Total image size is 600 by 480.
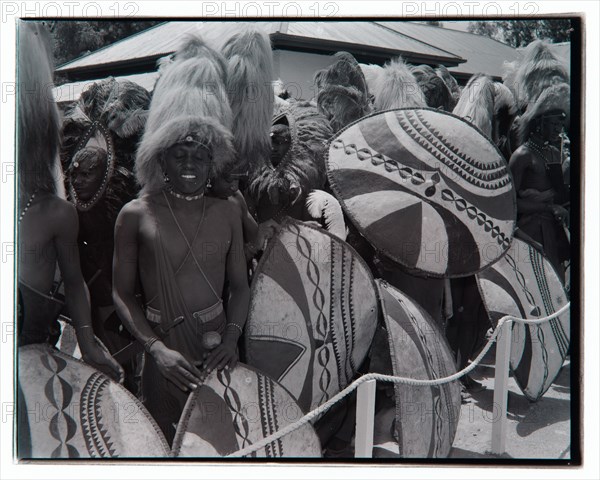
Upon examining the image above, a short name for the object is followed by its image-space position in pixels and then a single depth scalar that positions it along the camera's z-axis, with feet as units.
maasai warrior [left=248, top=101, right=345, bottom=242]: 10.54
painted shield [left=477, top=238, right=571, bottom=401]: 12.48
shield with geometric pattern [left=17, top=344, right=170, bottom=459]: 10.12
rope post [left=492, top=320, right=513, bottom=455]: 11.80
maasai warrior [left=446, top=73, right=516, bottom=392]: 11.63
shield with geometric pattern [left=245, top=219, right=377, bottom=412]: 10.57
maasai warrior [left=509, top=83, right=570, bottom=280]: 12.09
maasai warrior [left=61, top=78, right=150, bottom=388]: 10.07
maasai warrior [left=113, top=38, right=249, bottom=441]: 9.89
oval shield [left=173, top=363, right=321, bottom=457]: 10.09
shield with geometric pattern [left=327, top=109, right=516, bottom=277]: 10.95
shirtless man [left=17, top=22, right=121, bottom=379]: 10.02
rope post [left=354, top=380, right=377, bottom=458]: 10.03
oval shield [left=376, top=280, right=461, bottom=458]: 10.73
